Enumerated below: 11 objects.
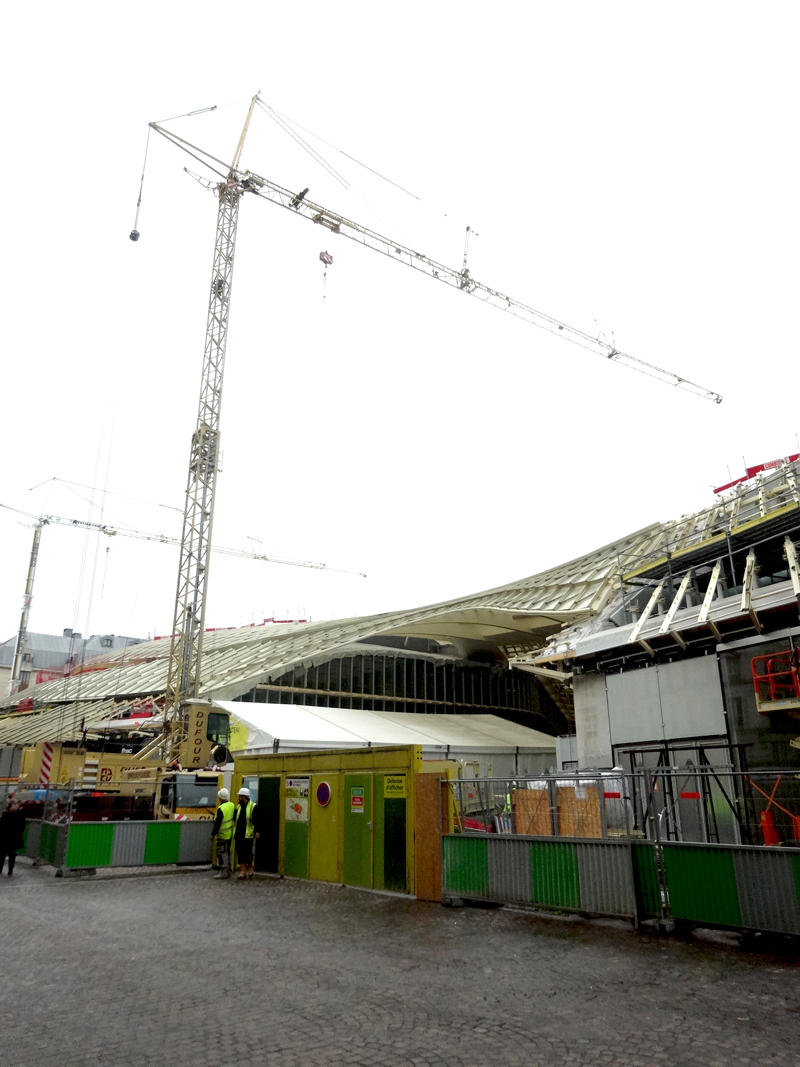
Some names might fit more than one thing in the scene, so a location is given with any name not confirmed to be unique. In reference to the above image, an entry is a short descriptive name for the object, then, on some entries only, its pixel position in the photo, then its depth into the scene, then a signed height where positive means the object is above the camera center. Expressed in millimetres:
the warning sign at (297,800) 15211 -210
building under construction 15695 +4218
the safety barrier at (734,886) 8227 -1026
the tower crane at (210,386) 29047 +16852
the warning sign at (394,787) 13055 +38
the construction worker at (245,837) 15055 -899
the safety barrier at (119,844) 15445 -1114
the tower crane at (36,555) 70812 +32537
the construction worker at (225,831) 15203 -797
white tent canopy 23344 +1836
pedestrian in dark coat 15539 -862
